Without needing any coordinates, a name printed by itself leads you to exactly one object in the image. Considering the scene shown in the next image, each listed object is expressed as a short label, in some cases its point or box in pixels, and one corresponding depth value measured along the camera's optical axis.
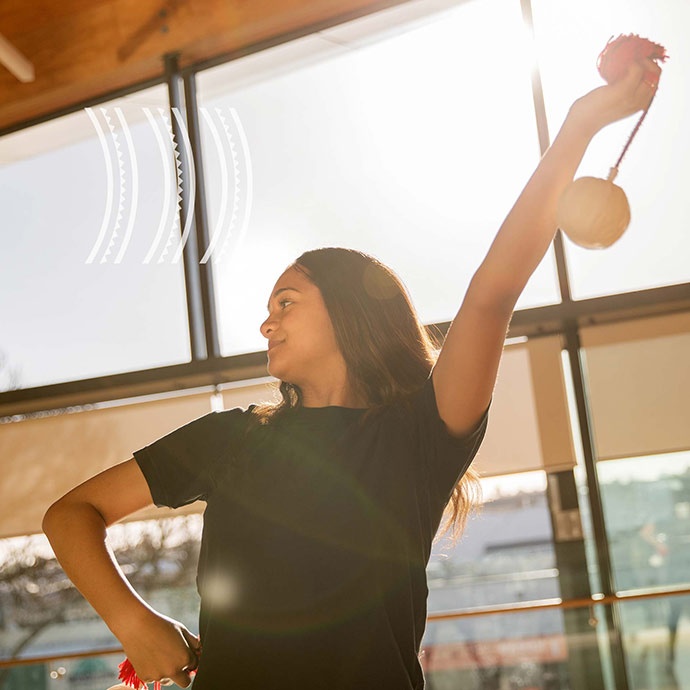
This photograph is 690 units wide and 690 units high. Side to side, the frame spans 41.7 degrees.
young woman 0.97
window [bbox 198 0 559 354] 3.89
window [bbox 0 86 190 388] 4.35
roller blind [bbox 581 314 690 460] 3.50
